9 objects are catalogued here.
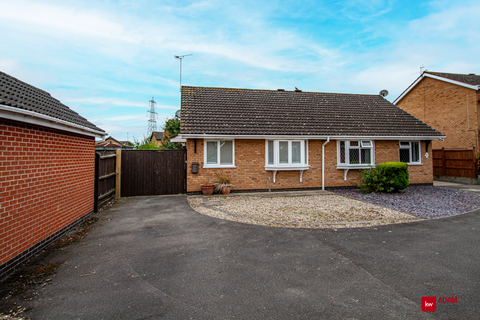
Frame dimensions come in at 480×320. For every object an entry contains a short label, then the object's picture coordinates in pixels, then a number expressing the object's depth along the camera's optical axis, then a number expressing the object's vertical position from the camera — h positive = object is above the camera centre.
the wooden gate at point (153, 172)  10.59 -0.26
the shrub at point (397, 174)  10.48 -0.38
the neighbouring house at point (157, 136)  46.50 +6.00
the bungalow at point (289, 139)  10.92 +1.21
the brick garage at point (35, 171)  3.79 -0.09
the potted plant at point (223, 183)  10.58 -0.74
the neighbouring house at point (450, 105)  15.41 +4.15
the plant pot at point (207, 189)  10.41 -0.97
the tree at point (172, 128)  17.34 +2.61
